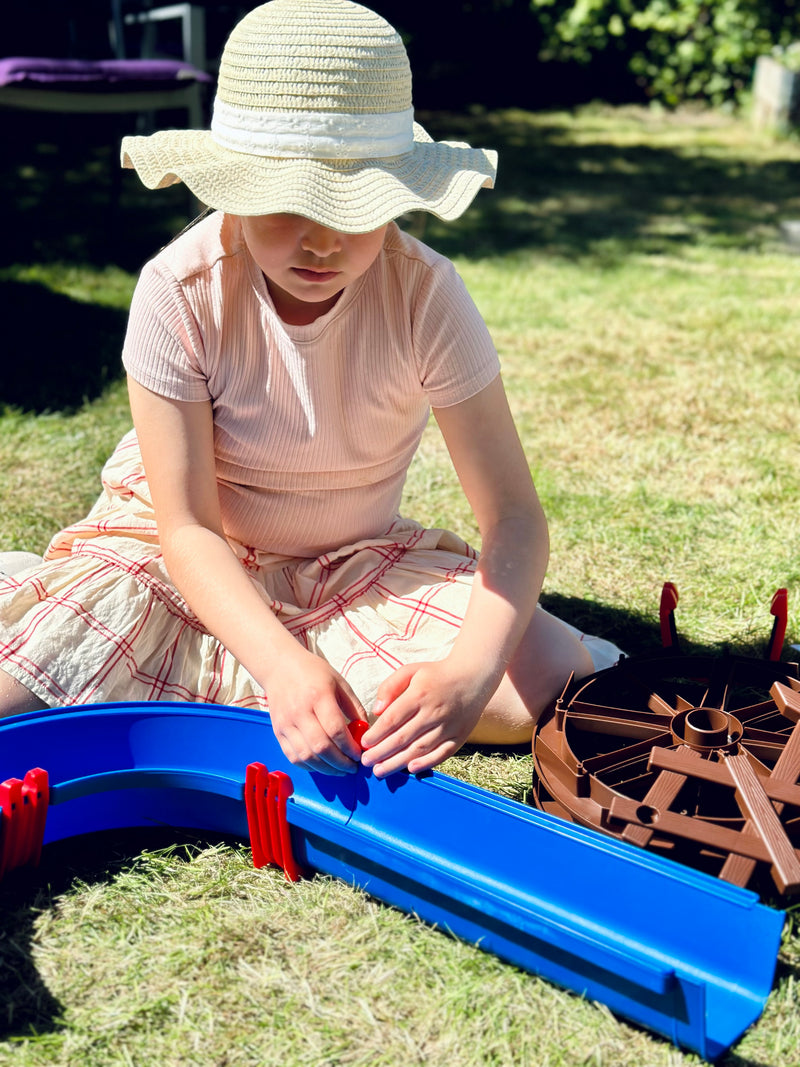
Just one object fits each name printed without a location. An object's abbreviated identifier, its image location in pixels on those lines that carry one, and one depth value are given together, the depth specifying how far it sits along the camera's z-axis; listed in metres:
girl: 1.23
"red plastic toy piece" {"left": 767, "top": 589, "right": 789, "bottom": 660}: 1.60
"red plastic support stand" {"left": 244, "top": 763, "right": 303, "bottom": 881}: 1.25
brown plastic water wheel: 1.18
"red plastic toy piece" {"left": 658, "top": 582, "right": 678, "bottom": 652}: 1.66
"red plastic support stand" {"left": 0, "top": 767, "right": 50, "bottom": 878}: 1.20
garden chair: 3.71
